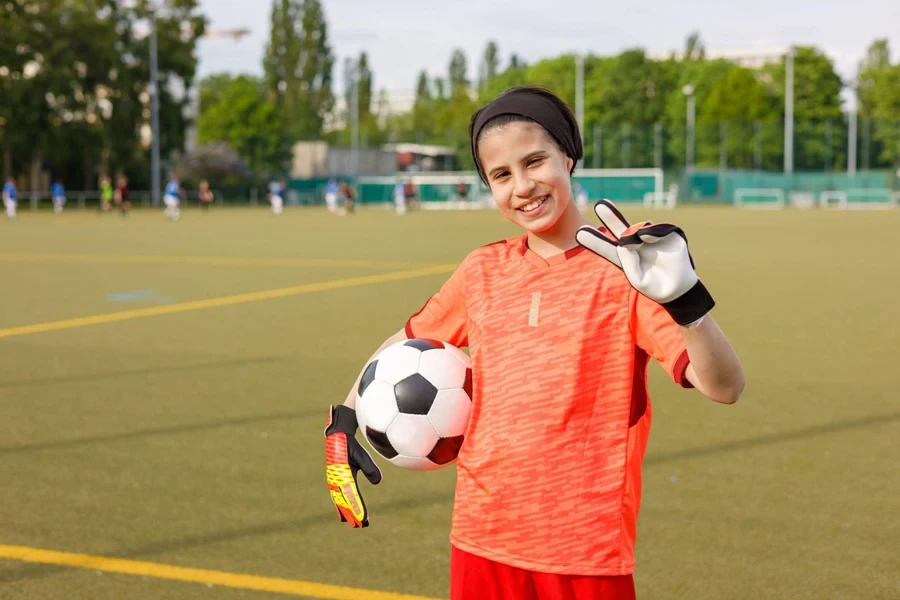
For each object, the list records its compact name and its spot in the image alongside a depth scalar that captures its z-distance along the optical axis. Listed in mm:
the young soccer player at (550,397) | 2410
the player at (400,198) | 51906
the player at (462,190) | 61703
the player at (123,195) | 45244
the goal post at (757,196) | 64194
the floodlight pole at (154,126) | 55875
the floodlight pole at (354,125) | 69812
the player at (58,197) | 49122
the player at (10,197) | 44500
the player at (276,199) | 50812
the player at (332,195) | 53656
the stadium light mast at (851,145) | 75625
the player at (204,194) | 51250
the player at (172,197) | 41094
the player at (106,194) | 50084
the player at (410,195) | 57500
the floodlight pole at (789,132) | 66688
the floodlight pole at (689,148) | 78312
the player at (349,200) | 51906
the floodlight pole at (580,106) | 70688
